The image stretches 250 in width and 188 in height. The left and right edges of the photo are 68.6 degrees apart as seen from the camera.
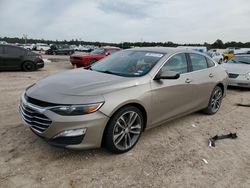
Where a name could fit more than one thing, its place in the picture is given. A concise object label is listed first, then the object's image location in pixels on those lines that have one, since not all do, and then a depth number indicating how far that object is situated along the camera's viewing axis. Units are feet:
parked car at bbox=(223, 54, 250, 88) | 21.89
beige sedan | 7.70
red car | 36.89
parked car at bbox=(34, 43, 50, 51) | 109.41
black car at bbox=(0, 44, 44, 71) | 29.99
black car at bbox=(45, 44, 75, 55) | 92.08
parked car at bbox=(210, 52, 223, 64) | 50.06
